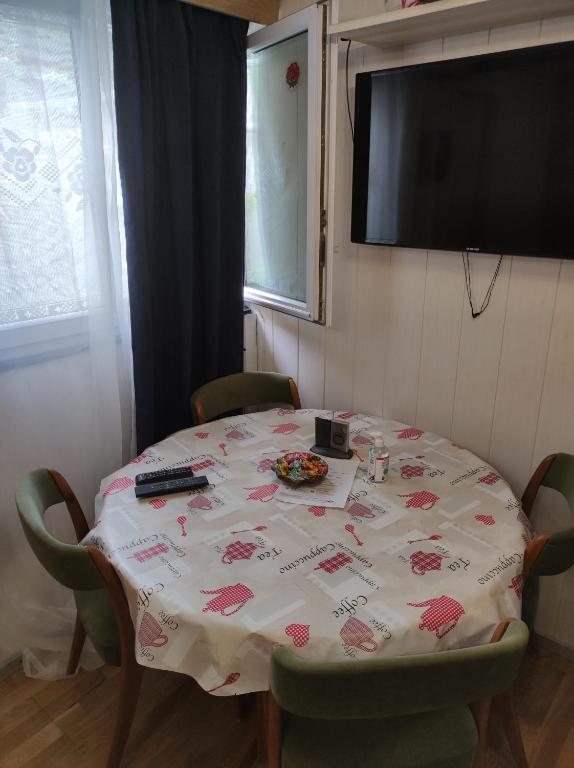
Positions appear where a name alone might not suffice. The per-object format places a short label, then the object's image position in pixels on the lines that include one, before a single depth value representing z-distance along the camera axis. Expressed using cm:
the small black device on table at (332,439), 202
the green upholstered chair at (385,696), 105
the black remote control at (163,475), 182
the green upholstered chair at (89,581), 141
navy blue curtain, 209
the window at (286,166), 208
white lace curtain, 182
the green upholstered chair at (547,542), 149
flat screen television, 170
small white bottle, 184
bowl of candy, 181
